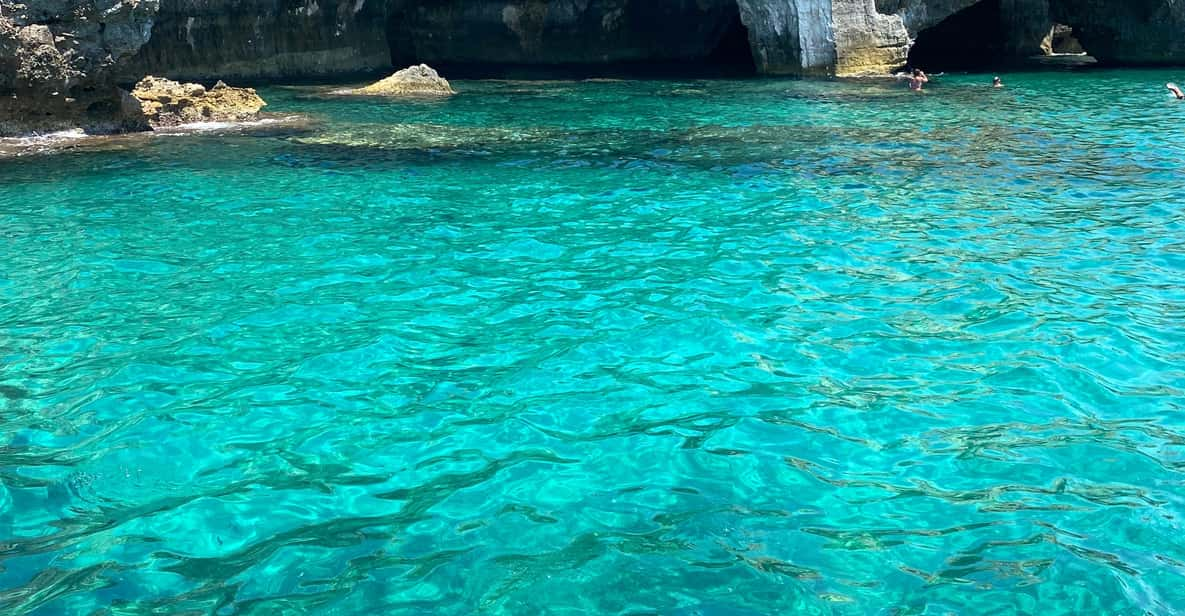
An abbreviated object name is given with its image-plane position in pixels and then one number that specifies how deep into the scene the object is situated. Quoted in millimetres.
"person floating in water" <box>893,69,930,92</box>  20977
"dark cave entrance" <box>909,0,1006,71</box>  28875
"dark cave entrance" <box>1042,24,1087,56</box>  30911
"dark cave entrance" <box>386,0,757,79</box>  30016
